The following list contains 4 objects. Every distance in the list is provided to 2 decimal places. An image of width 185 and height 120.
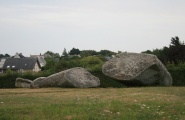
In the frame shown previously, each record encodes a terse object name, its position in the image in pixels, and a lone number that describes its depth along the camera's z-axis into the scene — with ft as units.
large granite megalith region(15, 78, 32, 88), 111.66
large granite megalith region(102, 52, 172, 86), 99.45
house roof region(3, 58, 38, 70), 381.81
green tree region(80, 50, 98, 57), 508.61
